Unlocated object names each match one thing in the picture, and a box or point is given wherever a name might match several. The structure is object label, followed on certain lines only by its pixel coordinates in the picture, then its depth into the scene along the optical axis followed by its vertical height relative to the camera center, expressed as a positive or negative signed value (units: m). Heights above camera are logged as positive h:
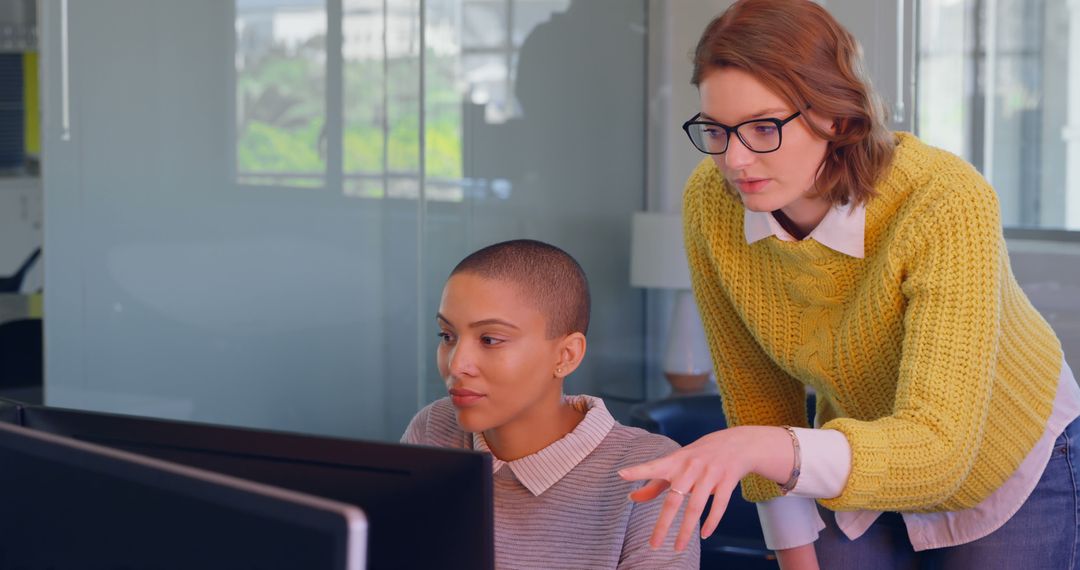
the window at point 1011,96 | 4.06 +0.36
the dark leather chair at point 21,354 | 2.70 -0.34
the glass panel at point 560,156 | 3.87 +0.16
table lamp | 4.58 -0.31
